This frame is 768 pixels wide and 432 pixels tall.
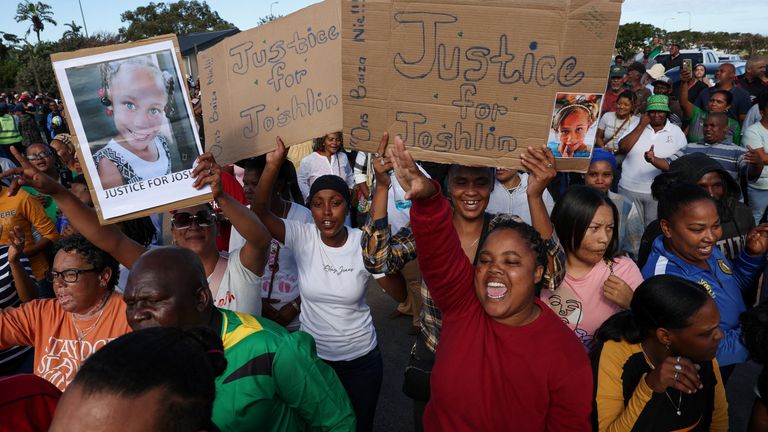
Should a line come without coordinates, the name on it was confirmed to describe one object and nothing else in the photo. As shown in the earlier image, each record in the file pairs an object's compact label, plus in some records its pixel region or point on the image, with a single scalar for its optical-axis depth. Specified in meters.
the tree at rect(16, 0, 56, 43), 42.38
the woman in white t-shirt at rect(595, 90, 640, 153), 6.91
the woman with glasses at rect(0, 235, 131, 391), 2.27
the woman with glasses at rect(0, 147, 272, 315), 2.36
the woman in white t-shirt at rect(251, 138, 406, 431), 2.84
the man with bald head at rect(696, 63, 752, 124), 7.55
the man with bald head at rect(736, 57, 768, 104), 8.47
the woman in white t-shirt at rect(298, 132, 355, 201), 5.71
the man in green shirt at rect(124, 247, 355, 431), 1.78
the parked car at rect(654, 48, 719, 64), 16.16
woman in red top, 1.71
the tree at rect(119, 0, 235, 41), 57.25
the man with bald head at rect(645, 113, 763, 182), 4.94
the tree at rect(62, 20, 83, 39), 49.44
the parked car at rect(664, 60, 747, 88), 12.96
